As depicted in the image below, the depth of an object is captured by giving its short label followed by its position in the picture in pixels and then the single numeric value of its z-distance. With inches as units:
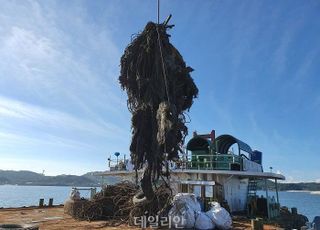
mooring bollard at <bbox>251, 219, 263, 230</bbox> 378.1
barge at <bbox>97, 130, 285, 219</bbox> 565.7
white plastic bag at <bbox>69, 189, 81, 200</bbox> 548.9
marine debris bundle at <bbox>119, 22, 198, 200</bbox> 401.1
